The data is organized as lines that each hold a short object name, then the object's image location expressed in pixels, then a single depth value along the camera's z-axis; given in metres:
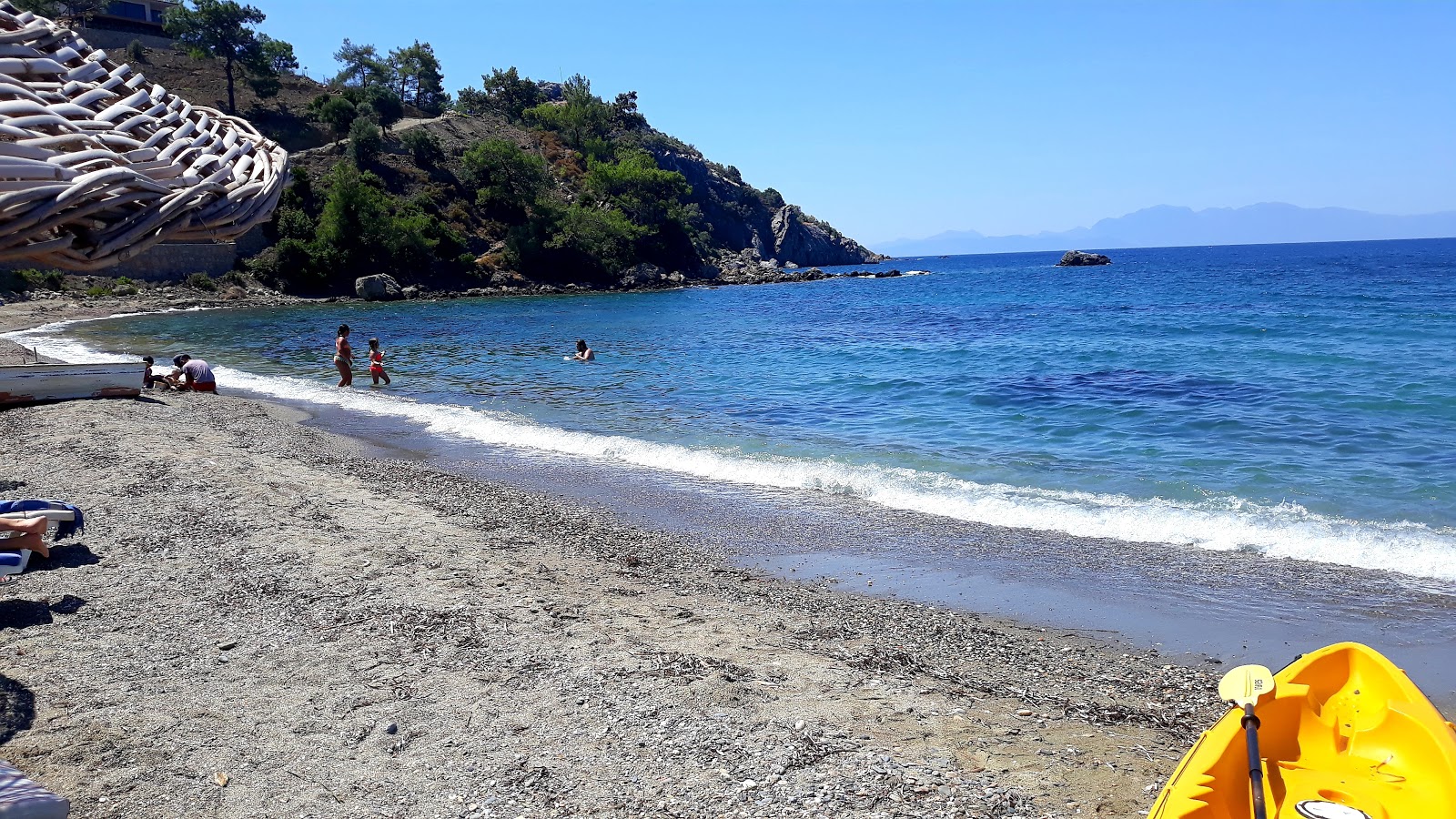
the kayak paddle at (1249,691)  3.93
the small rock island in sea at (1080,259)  114.31
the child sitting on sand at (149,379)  18.18
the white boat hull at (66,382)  15.36
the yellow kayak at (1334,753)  3.87
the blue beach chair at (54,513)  7.10
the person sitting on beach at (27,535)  6.71
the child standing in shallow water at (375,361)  22.31
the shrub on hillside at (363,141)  74.00
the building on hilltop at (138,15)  77.75
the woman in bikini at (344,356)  21.55
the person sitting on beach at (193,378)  19.55
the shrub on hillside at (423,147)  78.56
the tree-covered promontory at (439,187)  64.44
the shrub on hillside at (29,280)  46.75
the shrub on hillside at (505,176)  76.38
